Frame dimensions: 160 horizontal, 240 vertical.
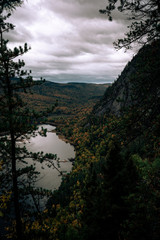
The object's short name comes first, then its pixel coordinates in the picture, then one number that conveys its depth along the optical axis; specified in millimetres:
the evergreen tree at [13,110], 6875
